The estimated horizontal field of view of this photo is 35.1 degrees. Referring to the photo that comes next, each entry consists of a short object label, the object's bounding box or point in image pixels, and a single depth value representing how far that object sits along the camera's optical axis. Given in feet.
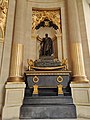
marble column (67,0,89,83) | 17.25
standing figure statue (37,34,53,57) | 19.31
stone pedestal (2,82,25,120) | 14.57
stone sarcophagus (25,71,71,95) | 16.65
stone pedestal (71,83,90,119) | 14.40
